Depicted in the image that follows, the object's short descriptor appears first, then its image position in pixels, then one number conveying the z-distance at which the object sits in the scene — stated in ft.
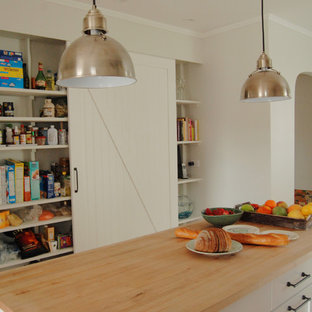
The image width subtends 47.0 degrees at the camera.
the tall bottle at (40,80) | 10.34
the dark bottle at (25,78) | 10.34
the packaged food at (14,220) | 9.75
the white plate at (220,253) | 5.51
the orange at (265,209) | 7.73
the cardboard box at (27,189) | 10.00
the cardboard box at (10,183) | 9.66
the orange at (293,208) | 7.59
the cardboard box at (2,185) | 9.57
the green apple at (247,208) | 7.97
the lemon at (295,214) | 7.15
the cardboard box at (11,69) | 9.53
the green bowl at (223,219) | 7.08
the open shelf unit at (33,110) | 9.84
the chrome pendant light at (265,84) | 6.82
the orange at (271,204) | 7.90
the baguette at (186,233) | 6.53
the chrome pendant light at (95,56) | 4.27
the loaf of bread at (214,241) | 5.56
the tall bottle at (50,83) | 10.57
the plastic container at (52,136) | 10.46
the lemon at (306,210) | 7.16
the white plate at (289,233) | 6.46
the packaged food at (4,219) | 9.62
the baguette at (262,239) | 5.99
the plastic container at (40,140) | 10.43
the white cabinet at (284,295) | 4.88
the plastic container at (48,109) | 10.45
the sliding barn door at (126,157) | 10.85
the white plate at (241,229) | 6.78
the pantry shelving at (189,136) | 14.56
